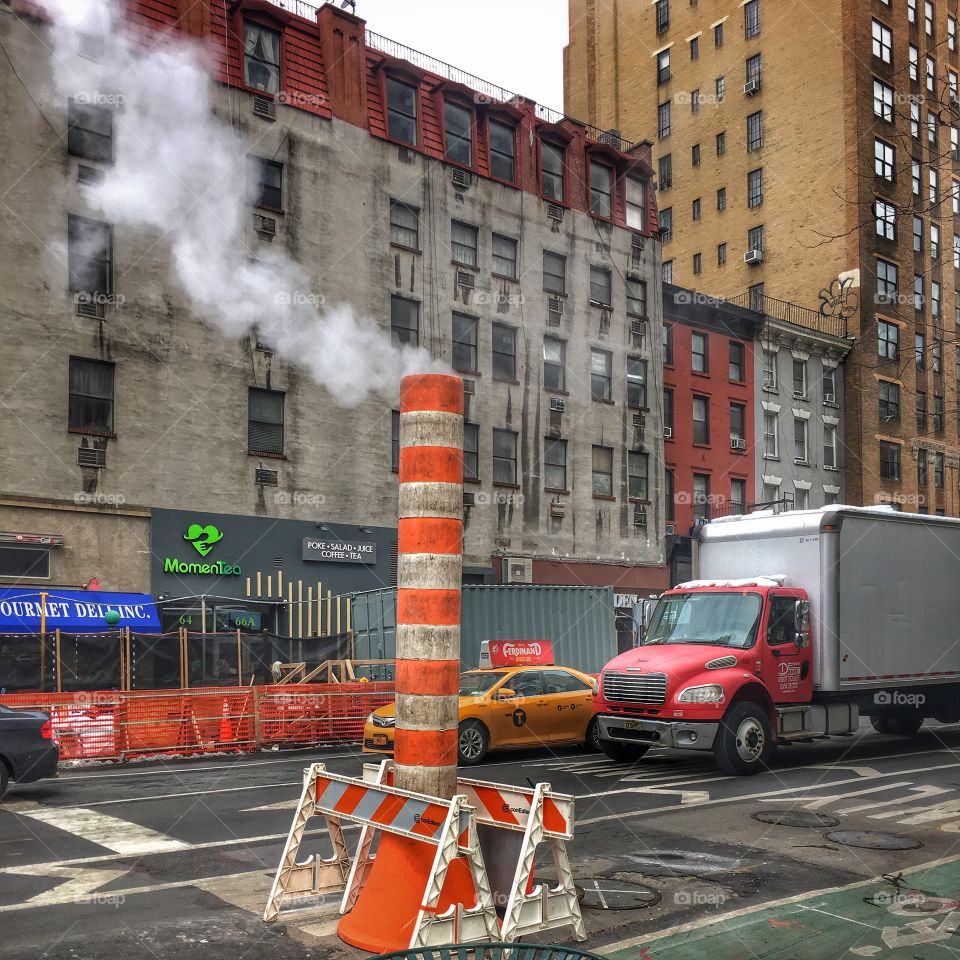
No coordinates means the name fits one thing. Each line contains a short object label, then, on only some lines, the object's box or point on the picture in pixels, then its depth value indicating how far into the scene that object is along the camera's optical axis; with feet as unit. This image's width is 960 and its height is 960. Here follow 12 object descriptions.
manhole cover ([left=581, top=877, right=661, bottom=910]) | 27.89
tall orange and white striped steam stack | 24.48
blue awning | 73.36
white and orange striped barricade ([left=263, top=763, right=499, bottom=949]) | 22.84
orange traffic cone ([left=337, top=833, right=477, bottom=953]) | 23.70
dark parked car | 44.37
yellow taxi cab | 56.03
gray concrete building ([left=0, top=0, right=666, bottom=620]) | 87.25
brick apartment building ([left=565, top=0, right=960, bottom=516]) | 158.71
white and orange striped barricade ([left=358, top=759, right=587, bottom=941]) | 23.84
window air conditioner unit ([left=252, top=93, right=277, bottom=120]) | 99.66
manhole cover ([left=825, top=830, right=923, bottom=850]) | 34.71
